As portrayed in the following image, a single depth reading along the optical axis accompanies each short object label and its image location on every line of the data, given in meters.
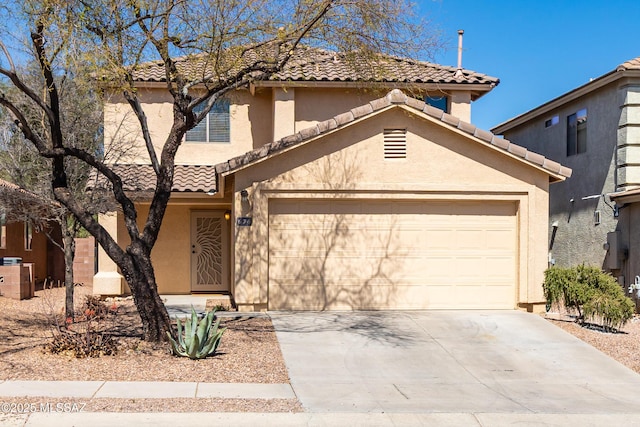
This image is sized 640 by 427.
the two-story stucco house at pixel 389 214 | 14.80
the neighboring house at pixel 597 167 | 16.97
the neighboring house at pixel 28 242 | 15.83
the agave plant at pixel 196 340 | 10.74
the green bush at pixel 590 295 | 13.46
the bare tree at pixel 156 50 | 10.93
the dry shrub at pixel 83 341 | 10.82
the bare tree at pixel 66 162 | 13.91
